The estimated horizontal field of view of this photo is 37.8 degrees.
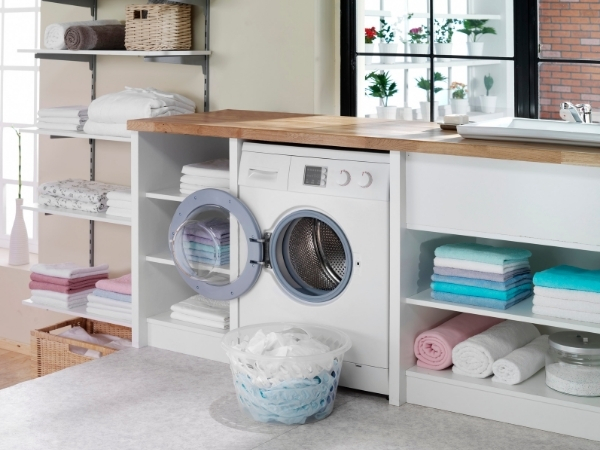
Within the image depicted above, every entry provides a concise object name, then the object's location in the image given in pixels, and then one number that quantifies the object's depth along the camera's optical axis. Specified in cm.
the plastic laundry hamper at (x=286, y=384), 280
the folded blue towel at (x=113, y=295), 397
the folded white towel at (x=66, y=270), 417
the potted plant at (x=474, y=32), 356
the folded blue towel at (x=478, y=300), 287
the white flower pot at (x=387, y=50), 382
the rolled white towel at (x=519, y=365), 288
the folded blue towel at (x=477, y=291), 288
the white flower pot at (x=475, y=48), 358
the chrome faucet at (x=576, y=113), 297
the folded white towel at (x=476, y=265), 287
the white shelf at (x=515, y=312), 272
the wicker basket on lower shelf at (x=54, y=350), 408
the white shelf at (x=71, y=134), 397
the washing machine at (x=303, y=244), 301
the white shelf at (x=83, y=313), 391
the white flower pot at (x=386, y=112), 385
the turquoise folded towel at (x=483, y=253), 289
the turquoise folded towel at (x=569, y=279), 272
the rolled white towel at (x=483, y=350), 293
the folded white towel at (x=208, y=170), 346
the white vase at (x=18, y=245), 504
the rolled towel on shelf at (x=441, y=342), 300
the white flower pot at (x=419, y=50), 373
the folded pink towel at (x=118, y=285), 396
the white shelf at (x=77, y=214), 393
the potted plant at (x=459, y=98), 364
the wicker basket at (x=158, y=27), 395
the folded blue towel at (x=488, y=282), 288
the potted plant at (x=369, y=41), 386
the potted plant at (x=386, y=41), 382
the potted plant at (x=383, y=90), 385
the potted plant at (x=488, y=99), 355
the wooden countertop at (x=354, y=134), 261
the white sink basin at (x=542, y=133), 258
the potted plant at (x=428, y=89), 371
